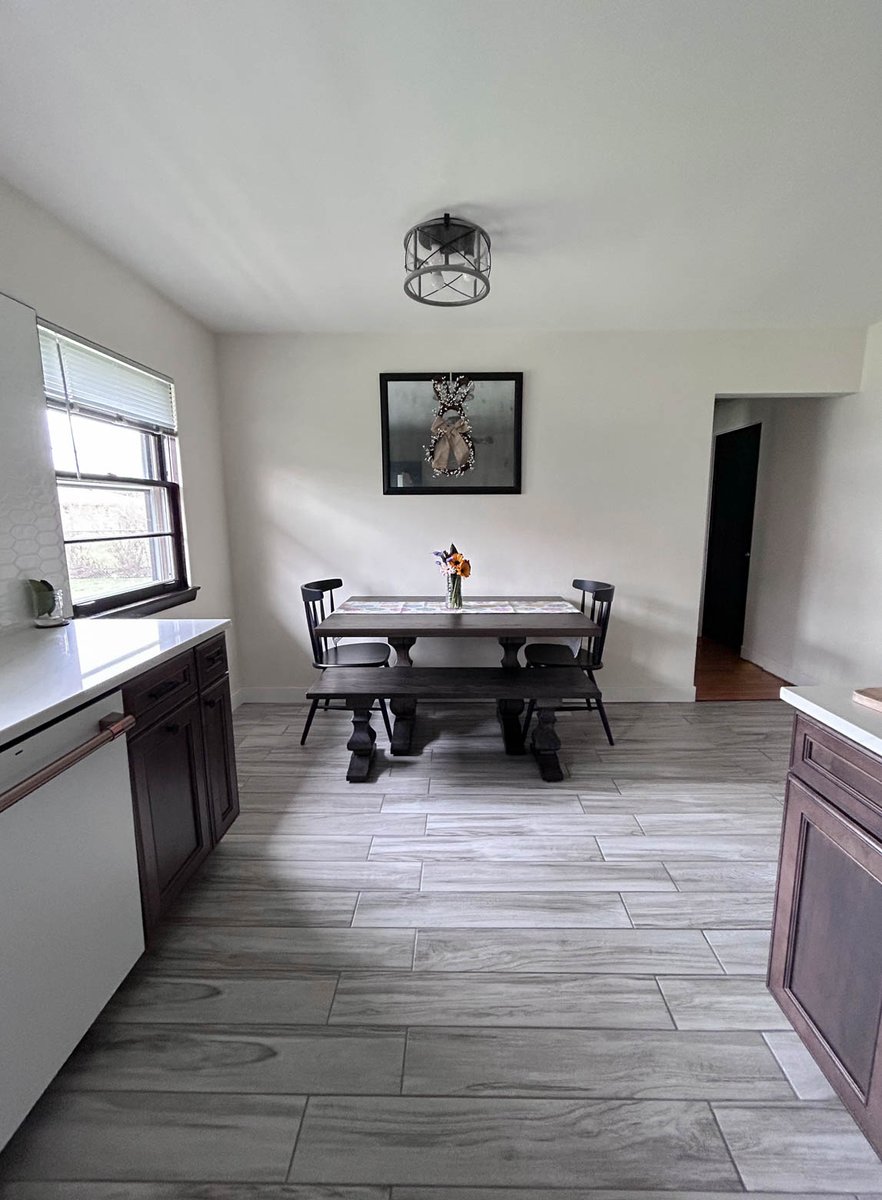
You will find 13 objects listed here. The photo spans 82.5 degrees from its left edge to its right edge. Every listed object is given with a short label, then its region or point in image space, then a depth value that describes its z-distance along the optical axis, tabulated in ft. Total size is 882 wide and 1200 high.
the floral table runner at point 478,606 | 10.12
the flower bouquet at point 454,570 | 9.89
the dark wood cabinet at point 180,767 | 4.85
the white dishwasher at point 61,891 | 3.34
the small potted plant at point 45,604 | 6.25
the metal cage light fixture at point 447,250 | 6.81
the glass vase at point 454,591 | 10.13
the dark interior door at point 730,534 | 15.34
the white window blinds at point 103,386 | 6.82
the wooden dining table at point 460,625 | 8.77
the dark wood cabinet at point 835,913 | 3.41
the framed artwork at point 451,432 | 11.14
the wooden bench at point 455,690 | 8.38
